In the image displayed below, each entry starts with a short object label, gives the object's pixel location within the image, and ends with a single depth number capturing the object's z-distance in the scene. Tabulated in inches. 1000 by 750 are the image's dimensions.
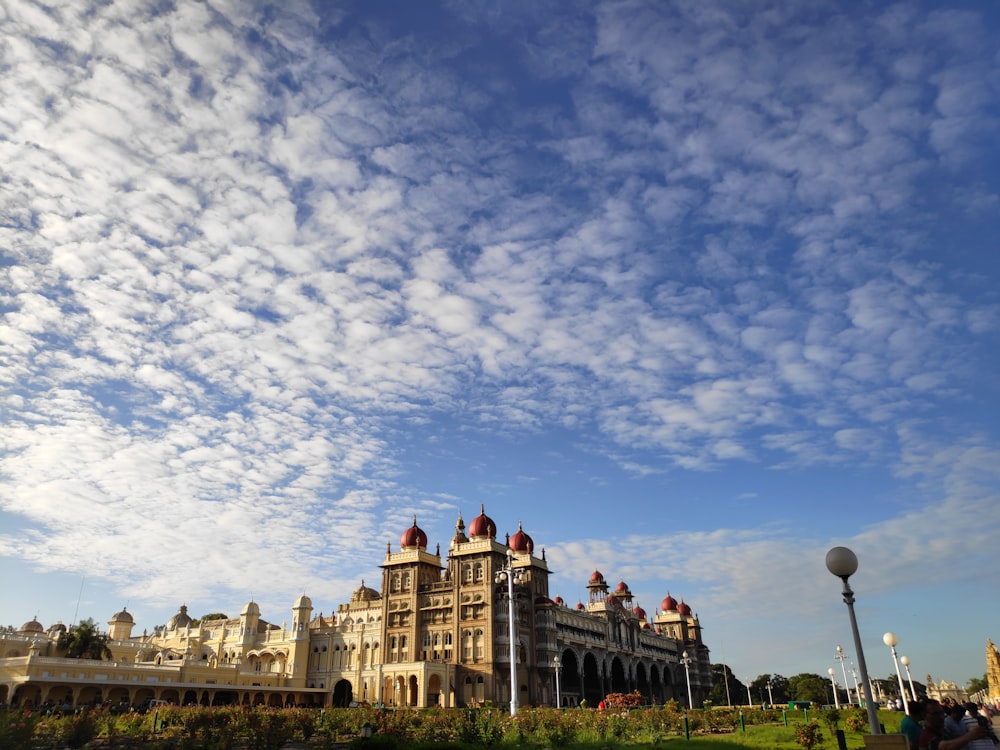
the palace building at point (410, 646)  2736.2
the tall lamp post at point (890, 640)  1045.2
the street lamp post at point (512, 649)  1591.5
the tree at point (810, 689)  3823.8
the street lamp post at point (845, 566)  570.4
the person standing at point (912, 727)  529.8
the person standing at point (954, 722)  489.5
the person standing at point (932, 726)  424.2
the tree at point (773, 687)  4719.5
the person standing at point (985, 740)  390.7
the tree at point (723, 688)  3890.3
